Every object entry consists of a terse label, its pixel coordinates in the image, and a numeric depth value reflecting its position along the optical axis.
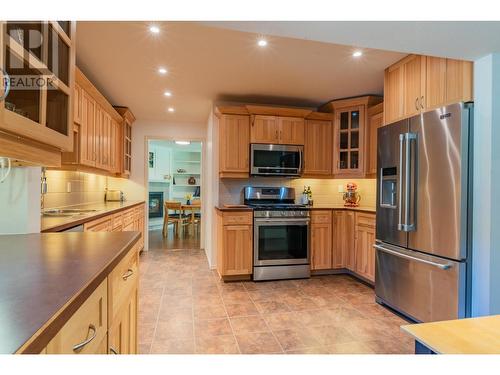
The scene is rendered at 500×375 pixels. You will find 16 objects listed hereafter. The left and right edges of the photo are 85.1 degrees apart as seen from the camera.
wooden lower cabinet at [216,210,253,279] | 3.37
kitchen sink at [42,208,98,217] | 2.65
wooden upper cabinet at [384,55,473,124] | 2.07
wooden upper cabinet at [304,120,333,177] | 3.95
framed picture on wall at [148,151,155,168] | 8.04
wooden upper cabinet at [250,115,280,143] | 3.68
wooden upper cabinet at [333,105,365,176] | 3.70
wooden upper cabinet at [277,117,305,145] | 3.75
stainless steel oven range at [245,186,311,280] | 3.44
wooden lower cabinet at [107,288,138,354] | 1.07
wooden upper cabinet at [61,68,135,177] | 2.79
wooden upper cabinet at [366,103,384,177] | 3.50
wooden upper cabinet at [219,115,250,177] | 3.66
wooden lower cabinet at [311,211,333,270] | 3.63
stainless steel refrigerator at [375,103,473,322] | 1.97
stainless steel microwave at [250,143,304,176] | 3.69
